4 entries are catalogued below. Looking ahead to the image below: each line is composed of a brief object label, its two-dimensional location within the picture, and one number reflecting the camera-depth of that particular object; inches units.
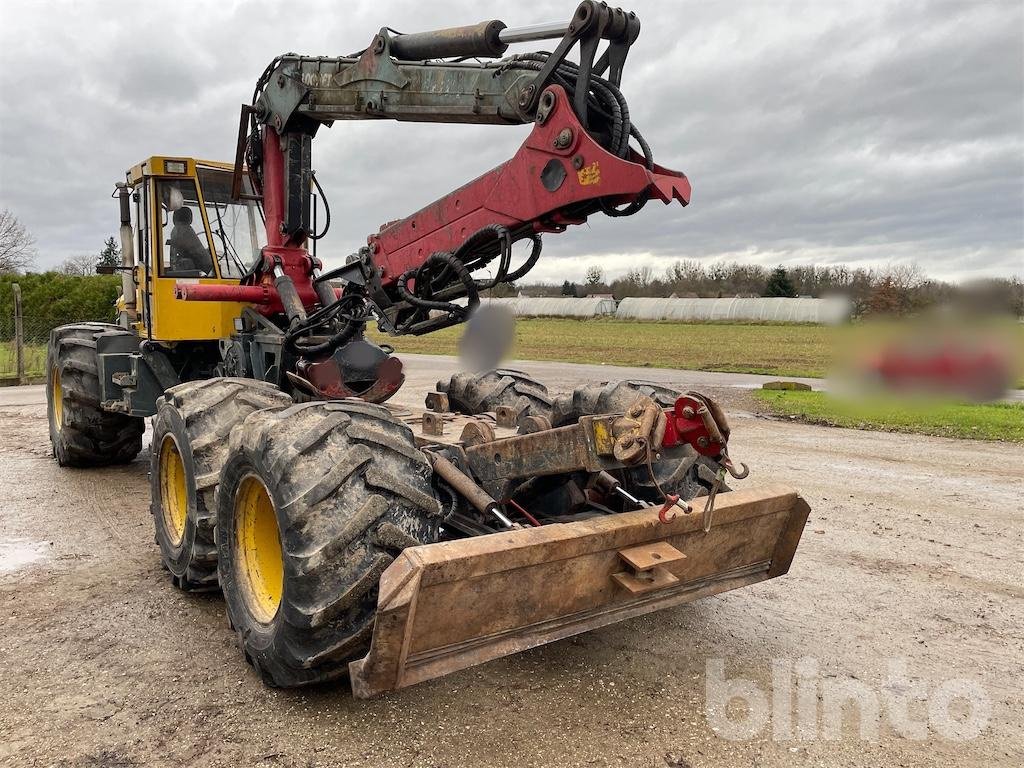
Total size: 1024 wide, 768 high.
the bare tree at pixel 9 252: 1550.8
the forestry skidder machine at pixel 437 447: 132.9
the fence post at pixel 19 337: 680.4
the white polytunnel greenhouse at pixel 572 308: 2064.2
